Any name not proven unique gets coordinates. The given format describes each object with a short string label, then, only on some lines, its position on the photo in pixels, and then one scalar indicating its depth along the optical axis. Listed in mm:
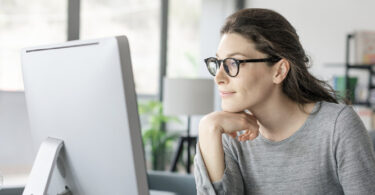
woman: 1368
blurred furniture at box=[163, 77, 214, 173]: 3520
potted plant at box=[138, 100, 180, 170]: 4367
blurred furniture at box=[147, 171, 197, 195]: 2666
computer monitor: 795
